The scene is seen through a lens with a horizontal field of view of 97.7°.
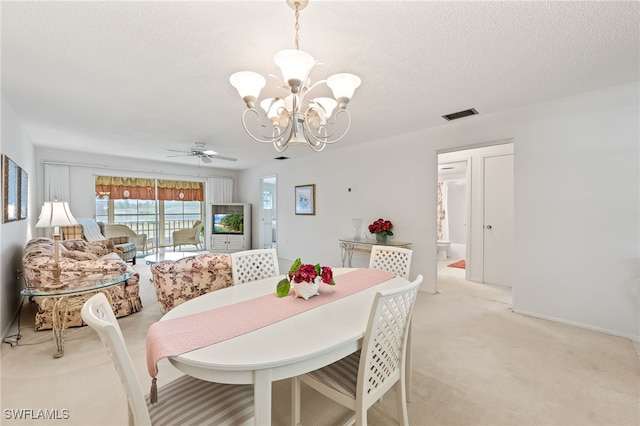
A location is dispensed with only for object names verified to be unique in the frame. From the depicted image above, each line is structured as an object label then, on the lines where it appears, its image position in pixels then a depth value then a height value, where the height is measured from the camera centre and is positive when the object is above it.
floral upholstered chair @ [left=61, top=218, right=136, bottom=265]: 5.15 -0.46
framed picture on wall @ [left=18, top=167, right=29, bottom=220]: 3.49 +0.24
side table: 2.28 -0.65
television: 7.70 -0.28
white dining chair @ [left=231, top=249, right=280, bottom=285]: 2.24 -0.44
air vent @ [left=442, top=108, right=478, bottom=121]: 3.27 +1.20
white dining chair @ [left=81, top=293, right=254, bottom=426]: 0.94 -0.80
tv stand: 7.63 -0.63
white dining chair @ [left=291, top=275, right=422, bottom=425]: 1.26 -0.79
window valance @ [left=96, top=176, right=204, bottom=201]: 6.62 +0.62
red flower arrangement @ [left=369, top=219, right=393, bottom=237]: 4.26 -0.22
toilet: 6.39 -0.86
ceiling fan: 4.56 +1.00
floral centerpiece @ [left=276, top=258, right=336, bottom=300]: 1.67 -0.41
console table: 4.08 -0.49
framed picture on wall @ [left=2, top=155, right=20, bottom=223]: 2.69 +0.24
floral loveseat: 2.64 -0.61
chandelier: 1.47 +0.77
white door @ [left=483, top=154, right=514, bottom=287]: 4.25 -0.09
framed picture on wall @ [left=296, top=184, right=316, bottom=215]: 5.80 +0.29
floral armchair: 2.94 -0.68
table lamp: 2.55 -0.06
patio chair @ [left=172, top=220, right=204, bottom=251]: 7.03 -0.60
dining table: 1.05 -0.55
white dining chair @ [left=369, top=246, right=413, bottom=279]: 2.55 -0.44
